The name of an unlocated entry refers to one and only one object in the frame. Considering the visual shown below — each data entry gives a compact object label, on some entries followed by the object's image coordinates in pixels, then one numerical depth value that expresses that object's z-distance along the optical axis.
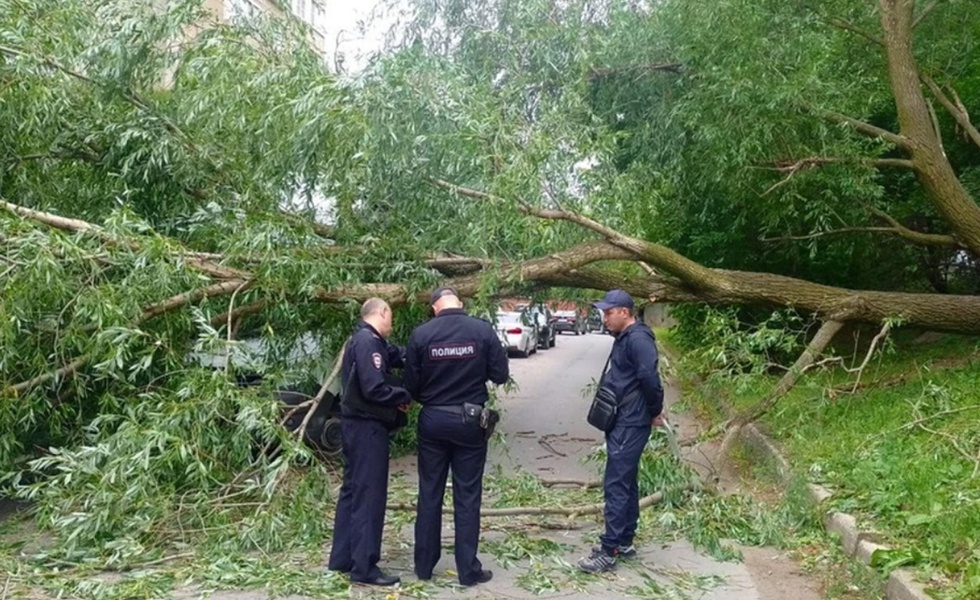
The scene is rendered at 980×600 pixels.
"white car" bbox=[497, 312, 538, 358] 23.64
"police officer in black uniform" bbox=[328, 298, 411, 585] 5.55
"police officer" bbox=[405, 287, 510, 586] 5.65
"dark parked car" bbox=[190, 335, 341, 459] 7.00
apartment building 8.89
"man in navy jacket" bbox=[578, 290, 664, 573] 5.98
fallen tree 6.68
